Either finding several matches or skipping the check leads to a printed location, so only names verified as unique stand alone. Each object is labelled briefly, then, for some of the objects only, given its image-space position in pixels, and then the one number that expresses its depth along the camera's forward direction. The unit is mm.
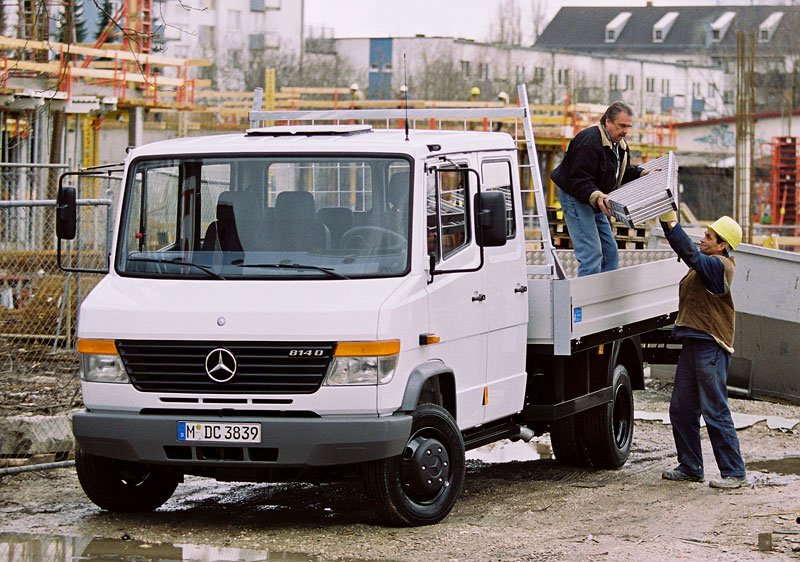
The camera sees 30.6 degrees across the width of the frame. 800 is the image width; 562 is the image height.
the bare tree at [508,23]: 107375
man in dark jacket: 10812
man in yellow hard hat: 10211
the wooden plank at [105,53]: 24078
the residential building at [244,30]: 81250
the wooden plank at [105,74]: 27203
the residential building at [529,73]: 78625
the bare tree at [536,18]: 120194
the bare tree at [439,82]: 73625
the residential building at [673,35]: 113125
